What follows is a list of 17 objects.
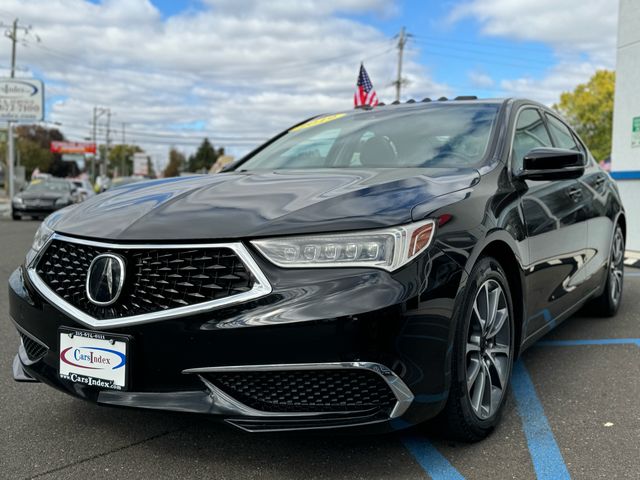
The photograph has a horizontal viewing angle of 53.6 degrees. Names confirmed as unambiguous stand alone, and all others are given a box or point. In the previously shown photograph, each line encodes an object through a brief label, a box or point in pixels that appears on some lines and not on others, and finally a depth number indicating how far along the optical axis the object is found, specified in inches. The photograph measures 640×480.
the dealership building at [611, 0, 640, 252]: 363.9
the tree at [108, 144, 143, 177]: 4933.6
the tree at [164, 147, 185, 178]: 5639.8
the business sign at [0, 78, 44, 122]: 1251.2
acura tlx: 81.1
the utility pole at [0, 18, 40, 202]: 1218.1
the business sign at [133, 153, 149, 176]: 3469.5
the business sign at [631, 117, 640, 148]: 364.2
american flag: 473.4
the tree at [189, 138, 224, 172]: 4753.9
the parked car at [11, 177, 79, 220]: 750.5
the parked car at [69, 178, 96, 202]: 1206.9
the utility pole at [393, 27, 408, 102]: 1856.5
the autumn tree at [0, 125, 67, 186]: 3331.7
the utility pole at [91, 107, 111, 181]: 3219.7
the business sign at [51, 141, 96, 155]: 3636.8
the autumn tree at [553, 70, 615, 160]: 1972.2
